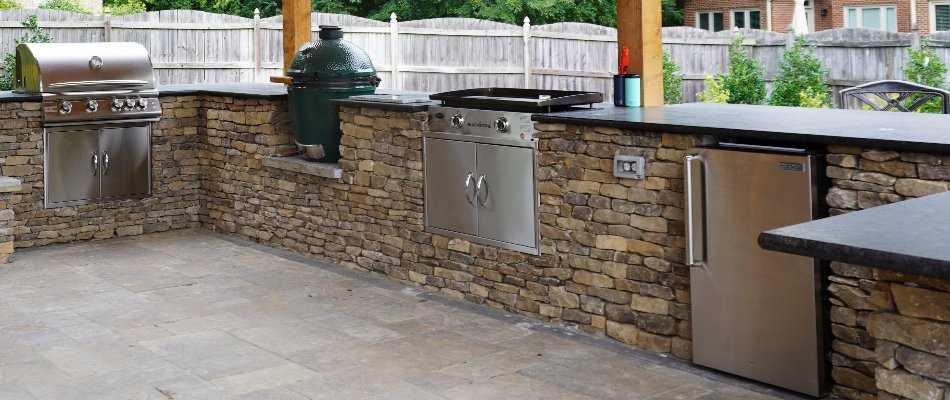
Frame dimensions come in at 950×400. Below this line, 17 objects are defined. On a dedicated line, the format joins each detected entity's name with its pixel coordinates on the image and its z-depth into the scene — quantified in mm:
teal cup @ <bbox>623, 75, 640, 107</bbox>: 5188
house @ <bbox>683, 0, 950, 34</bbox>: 17750
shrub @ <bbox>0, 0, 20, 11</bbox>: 16141
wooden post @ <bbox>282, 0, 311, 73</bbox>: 7555
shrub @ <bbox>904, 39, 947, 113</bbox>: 9469
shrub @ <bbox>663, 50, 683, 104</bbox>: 12297
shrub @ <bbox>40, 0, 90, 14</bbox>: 17562
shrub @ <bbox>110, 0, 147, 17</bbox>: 18609
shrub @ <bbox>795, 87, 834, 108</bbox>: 9695
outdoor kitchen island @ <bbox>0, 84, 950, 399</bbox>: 3623
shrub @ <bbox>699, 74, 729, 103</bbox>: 10211
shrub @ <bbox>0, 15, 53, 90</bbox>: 11947
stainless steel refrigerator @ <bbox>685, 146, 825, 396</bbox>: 3712
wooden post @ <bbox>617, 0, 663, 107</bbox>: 5250
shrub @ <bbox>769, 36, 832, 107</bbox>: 10734
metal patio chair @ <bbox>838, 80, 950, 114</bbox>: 5438
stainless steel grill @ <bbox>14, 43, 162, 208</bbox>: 6867
